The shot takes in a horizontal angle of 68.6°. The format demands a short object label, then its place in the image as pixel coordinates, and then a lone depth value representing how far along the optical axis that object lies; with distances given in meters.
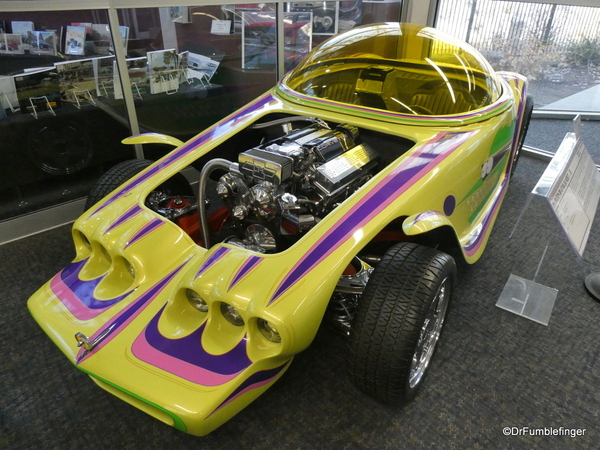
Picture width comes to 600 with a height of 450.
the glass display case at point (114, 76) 2.90
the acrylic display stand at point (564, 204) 1.97
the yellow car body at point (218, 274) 1.45
